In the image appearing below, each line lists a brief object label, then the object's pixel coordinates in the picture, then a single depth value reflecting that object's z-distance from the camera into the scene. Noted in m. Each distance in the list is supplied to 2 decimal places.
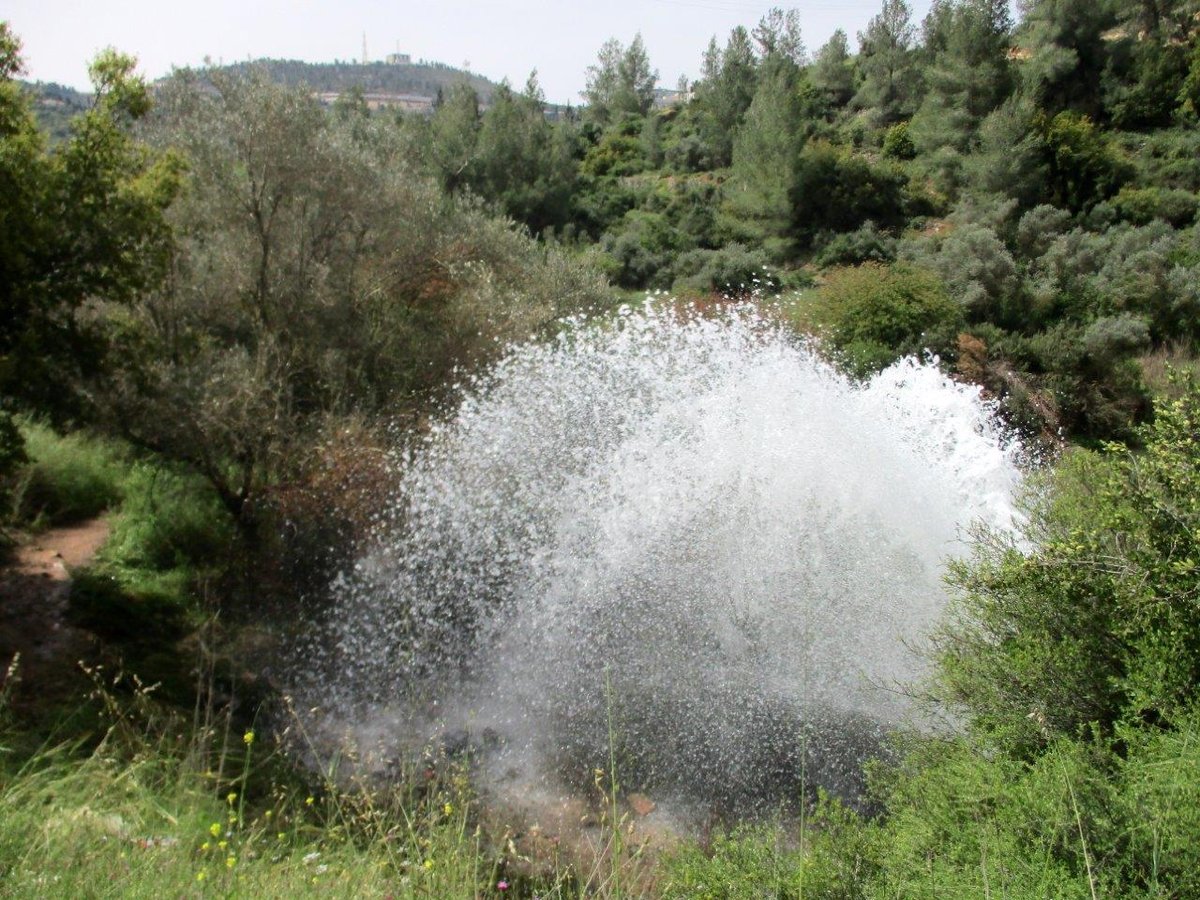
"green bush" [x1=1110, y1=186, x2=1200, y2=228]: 20.81
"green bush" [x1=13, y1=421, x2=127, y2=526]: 9.65
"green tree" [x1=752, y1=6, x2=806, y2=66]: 39.78
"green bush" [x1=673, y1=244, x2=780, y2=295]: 20.25
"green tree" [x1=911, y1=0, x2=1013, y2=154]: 25.30
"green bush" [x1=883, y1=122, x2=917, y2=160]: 27.27
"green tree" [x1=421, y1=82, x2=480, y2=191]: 26.17
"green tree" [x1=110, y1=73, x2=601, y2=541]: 8.54
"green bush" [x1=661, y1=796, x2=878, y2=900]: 3.57
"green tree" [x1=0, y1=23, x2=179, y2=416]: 6.78
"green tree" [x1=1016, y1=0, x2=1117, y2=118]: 25.84
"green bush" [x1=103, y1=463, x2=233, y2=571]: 9.03
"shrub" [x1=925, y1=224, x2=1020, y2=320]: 16.25
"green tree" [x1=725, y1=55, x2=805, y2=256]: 25.03
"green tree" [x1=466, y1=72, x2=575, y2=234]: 26.84
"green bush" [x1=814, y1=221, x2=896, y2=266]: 21.75
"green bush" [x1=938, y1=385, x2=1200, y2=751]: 3.63
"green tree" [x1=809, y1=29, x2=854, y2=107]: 33.84
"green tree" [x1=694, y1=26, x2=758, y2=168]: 32.31
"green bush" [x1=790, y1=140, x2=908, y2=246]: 24.39
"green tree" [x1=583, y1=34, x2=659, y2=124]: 43.28
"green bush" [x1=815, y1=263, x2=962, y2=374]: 13.06
